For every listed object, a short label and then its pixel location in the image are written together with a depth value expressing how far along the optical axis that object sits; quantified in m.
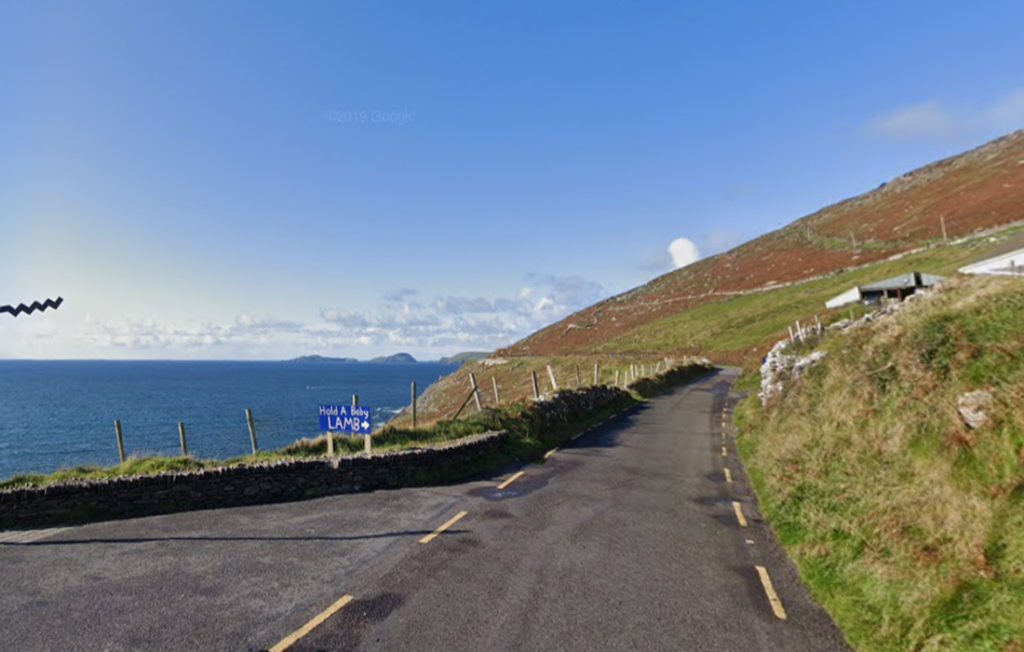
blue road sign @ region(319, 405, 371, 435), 14.70
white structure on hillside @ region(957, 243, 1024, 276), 22.77
